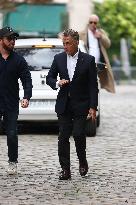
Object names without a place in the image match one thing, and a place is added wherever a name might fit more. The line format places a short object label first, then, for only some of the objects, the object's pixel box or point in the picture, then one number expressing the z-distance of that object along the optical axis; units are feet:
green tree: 229.35
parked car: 52.34
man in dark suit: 35.22
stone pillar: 179.22
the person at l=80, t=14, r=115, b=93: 57.31
